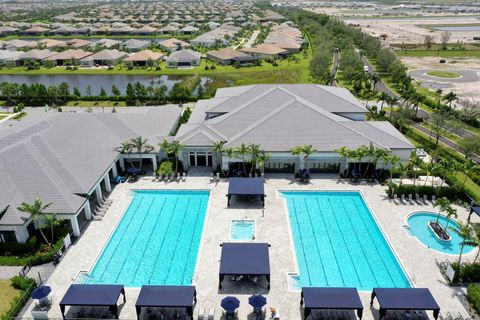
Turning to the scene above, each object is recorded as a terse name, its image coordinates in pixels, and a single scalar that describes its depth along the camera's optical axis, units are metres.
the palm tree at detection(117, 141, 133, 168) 43.62
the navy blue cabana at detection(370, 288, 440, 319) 25.09
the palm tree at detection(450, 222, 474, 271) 28.88
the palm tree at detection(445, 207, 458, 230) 32.99
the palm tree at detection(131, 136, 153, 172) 44.13
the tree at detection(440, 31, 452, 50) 130.75
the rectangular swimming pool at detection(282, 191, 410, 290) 29.89
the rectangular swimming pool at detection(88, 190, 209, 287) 30.25
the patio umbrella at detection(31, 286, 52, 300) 26.16
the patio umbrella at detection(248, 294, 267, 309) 25.19
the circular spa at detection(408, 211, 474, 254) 33.16
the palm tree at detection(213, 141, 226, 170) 43.41
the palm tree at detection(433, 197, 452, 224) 33.72
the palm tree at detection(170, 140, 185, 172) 43.62
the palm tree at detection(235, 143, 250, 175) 42.41
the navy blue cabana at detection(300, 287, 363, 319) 25.08
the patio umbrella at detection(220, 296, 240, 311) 25.02
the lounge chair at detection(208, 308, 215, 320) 25.55
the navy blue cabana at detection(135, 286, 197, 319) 25.34
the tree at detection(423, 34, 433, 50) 131.38
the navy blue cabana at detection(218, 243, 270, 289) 28.17
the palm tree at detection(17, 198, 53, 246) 31.31
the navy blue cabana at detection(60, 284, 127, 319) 25.44
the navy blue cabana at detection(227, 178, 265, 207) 38.75
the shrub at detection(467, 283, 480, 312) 26.32
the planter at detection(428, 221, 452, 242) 34.18
